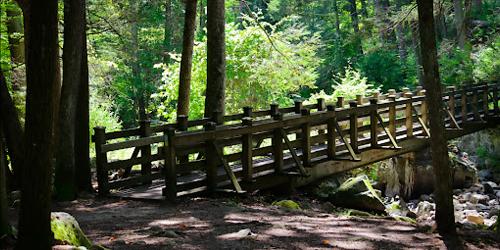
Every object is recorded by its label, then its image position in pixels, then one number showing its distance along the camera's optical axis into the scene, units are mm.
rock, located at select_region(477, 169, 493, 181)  19953
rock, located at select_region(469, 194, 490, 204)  15836
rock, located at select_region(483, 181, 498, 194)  17375
